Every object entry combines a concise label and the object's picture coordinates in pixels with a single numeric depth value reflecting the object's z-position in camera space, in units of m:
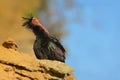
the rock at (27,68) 15.09
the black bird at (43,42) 17.75
